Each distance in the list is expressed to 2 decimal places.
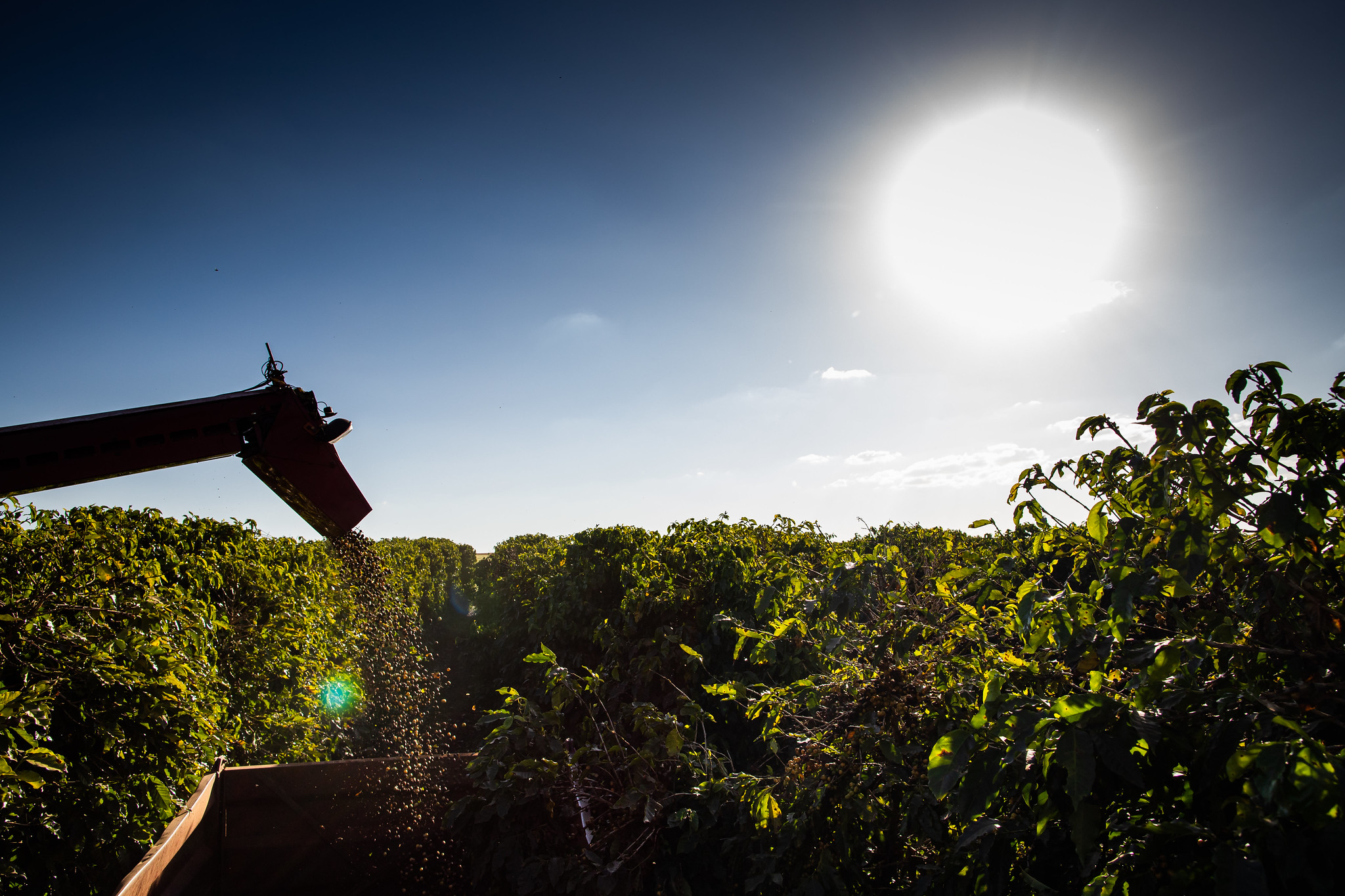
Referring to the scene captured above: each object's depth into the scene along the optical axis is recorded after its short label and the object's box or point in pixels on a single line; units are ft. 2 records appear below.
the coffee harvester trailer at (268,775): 10.51
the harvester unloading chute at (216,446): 10.37
